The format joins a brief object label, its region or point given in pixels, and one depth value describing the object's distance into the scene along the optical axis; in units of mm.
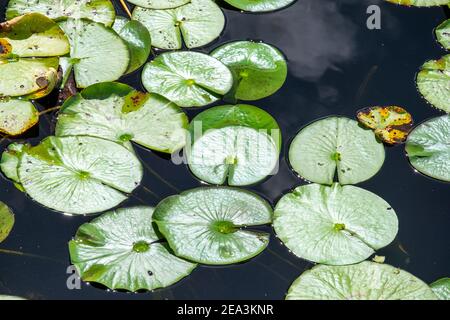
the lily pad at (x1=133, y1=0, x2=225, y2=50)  3059
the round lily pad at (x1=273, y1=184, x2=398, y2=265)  2318
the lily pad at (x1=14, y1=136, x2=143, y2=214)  2412
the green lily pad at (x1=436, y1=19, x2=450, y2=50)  3193
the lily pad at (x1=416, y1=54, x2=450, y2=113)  2916
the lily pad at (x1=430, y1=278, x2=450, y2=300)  2254
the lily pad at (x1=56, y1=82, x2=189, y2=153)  2620
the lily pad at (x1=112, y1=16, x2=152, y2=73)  2934
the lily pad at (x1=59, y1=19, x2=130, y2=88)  2855
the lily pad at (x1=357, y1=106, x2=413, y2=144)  2736
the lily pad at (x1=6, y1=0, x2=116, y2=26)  3076
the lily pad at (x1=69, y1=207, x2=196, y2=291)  2211
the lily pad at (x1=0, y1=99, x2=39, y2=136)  2654
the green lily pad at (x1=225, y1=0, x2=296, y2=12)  3252
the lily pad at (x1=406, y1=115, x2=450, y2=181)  2629
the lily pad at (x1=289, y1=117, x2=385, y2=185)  2561
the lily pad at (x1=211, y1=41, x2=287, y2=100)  2881
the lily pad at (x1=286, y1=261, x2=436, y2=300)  2213
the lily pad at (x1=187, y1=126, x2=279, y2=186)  2520
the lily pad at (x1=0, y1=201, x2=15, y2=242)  2359
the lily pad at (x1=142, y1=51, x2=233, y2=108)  2801
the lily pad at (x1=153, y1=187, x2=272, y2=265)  2275
